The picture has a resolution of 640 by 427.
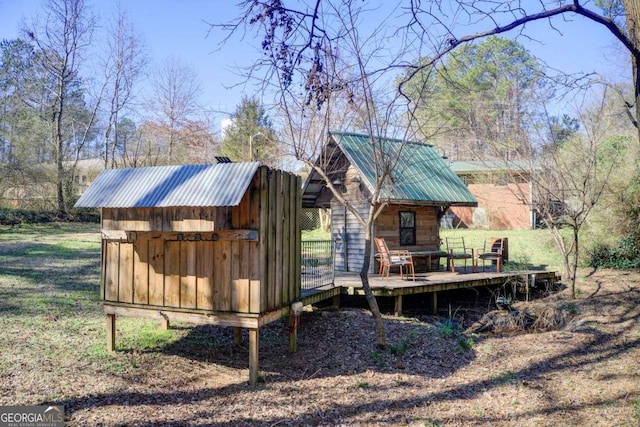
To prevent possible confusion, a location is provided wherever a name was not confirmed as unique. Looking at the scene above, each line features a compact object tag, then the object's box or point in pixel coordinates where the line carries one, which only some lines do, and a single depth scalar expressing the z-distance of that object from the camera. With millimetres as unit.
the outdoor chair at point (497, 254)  14273
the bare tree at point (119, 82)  27734
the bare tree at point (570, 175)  12148
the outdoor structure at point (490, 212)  27672
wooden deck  10602
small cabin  13742
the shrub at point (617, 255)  15719
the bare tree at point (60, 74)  25516
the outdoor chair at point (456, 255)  13482
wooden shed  6605
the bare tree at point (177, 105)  28688
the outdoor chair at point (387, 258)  12461
